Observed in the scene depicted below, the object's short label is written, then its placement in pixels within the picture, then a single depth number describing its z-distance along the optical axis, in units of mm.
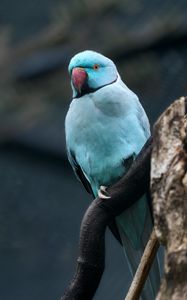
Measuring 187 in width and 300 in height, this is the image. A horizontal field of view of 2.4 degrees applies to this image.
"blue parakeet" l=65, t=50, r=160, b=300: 4197
